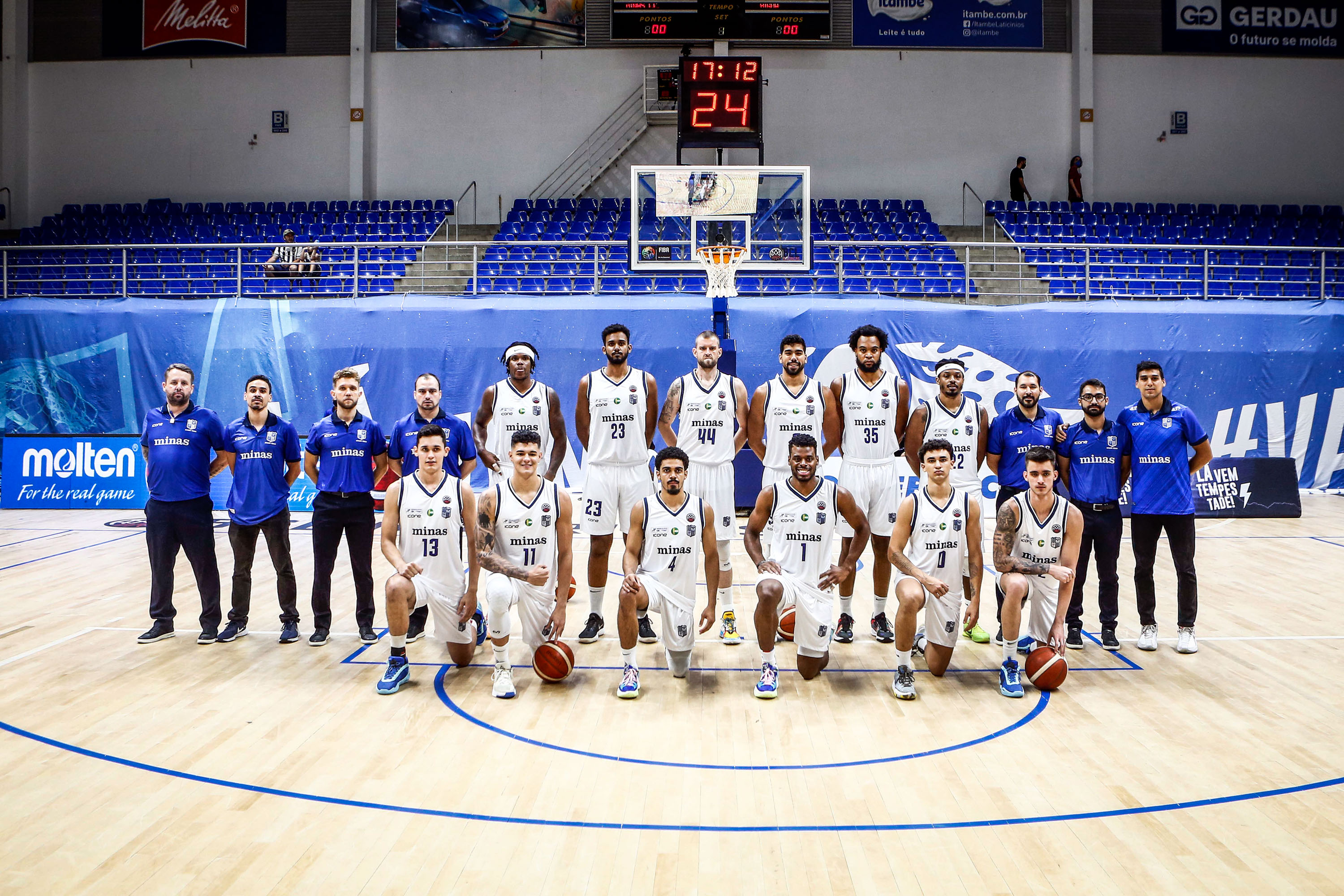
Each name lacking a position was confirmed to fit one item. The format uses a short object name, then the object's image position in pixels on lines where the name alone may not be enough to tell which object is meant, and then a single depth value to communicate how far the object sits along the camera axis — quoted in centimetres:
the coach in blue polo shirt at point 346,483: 664
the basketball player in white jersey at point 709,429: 725
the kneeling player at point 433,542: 583
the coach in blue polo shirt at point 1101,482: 665
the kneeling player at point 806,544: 584
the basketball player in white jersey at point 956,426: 670
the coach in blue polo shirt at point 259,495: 682
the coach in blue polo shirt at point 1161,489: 662
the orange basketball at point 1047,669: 573
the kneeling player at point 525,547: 572
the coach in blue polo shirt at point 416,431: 692
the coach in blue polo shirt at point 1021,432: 682
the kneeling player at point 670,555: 574
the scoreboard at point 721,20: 1994
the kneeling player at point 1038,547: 586
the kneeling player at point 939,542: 586
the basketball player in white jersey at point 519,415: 743
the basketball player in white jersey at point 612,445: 706
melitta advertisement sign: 2145
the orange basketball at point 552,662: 580
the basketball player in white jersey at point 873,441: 690
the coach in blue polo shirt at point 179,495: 668
